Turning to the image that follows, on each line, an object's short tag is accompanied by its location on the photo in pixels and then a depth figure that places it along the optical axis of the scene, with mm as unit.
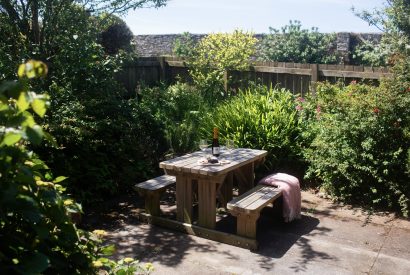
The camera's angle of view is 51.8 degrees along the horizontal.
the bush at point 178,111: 7152
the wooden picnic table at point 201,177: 4504
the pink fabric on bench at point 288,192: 4863
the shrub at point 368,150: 5371
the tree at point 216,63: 9336
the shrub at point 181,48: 14751
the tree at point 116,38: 12680
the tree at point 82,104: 5340
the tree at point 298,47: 16141
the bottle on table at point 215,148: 4977
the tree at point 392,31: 11126
